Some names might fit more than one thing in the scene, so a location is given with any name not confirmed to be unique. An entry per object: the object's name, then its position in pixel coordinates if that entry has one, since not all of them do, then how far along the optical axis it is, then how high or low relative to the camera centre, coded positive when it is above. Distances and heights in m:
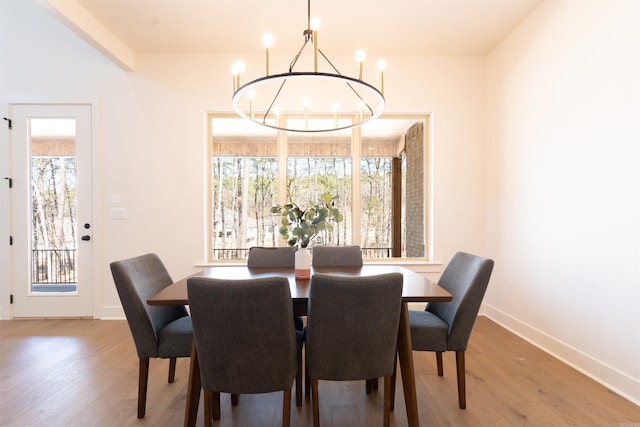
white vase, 2.07 -0.34
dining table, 1.54 -0.56
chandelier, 3.46 +1.25
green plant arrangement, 2.03 -0.07
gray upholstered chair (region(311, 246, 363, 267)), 2.56 -0.38
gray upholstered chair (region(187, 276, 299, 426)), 1.29 -0.53
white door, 3.40 +0.00
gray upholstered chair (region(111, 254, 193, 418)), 1.64 -0.64
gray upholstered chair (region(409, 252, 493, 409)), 1.74 -0.66
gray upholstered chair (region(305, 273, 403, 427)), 1.36 -0.53
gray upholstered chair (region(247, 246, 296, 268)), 2.52 -0.39
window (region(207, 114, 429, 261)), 3.64 +0.36
